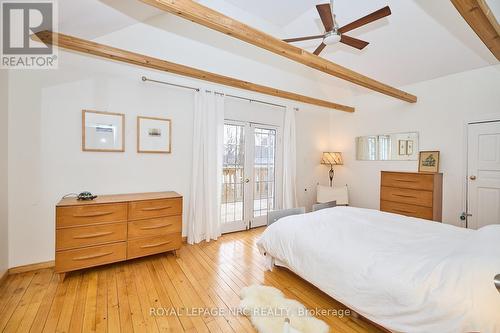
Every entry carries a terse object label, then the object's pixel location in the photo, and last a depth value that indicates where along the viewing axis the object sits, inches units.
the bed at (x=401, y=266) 48.6
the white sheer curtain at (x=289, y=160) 174.7
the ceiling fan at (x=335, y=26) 77.0
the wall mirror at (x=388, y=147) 154.2
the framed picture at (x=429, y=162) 140.7
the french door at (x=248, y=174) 154.2
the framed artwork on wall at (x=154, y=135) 121.6
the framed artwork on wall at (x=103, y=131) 108.2
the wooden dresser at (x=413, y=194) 131.4
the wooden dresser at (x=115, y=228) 89.6
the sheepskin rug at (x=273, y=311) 65.2
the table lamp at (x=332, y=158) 190.7
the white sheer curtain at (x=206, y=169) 135.2
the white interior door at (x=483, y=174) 121.2
